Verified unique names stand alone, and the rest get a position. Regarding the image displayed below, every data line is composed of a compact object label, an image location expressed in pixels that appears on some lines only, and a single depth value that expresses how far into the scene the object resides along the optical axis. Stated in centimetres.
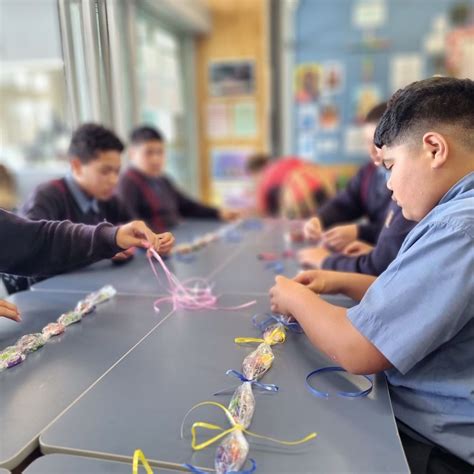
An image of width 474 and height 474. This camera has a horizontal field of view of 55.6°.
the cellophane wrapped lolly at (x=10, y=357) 83
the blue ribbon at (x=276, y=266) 148
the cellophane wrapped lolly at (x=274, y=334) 92
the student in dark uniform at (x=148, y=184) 237
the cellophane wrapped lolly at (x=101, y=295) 118
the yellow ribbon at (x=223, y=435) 61
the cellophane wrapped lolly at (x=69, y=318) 104
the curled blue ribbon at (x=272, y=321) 98
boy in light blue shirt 65
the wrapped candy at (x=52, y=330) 97
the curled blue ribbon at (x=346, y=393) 72
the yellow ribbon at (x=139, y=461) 56
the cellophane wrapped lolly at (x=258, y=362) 79
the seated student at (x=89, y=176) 141
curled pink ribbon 116
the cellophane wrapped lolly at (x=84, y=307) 110
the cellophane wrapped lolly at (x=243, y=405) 66
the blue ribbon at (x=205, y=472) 56
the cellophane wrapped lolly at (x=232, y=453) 56
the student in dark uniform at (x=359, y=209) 165
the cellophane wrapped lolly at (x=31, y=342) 90
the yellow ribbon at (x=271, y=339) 92
